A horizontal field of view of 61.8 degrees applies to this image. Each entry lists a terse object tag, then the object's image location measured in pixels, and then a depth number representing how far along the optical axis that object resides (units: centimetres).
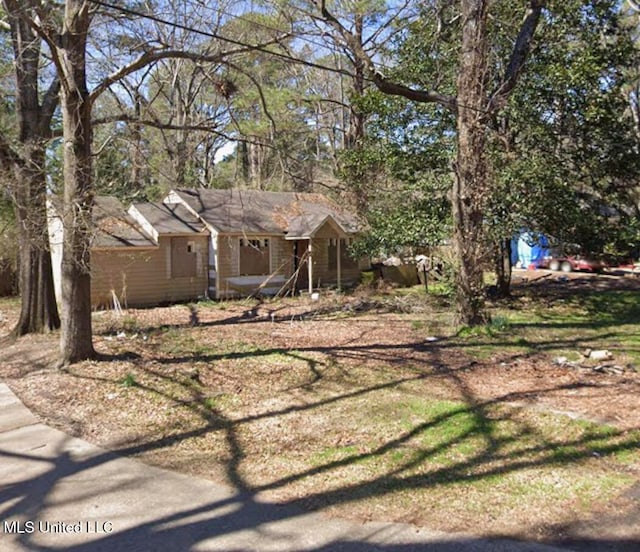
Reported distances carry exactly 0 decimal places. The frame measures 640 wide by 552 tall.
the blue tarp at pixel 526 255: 3128
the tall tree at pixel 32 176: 1010
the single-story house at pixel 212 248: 1670
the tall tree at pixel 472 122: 1109
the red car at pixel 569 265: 2741
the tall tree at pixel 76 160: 807
